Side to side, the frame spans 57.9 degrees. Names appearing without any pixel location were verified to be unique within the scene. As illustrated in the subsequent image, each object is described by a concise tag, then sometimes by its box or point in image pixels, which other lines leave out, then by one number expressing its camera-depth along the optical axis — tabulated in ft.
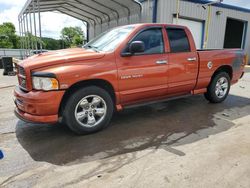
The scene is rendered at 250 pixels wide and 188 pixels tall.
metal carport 42.24
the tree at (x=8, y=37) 235.11
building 43.37
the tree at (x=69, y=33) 291.05
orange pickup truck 11.55
